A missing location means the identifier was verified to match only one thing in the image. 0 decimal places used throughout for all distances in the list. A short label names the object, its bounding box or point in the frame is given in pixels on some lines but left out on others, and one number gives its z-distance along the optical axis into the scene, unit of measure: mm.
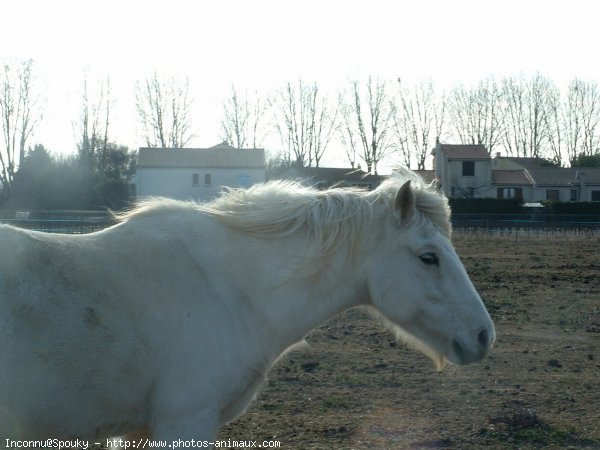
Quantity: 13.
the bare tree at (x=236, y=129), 68812
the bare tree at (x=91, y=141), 53359
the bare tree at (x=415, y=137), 72375
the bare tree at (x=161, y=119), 66688
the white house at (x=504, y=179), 67312
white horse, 2922
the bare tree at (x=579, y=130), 81250
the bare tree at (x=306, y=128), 69312
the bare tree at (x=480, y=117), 77875
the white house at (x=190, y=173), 53344
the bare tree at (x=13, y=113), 52125
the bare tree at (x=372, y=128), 69062
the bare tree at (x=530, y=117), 80562
